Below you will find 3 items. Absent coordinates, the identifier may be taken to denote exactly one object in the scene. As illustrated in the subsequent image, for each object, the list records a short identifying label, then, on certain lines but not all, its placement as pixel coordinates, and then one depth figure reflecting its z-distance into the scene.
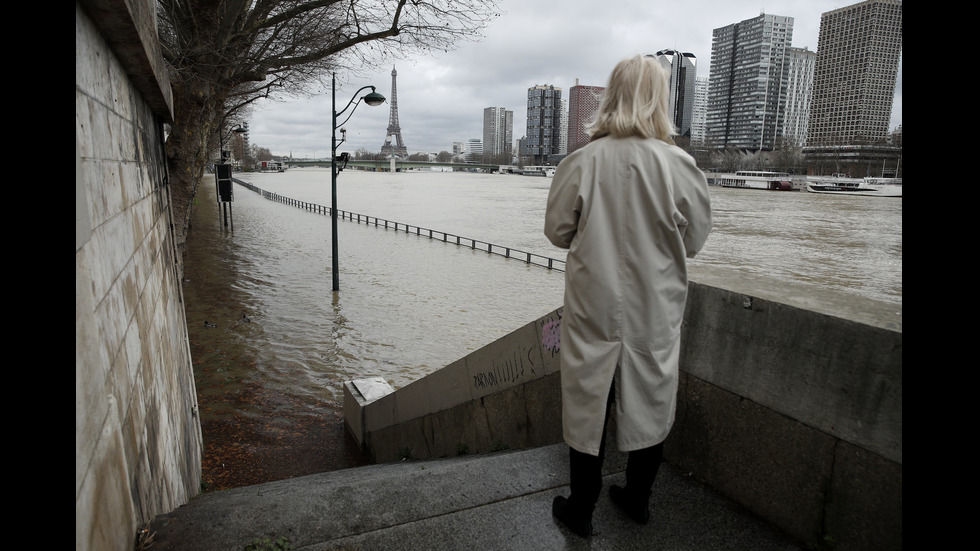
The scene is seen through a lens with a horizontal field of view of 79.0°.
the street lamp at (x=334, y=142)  16.86
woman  2.27
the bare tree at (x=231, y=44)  10.19
